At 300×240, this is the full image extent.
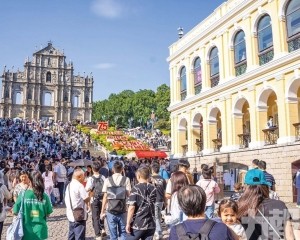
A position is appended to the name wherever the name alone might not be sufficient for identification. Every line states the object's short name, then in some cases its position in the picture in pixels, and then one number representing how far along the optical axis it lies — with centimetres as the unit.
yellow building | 1650
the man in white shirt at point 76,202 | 612
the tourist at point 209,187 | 702
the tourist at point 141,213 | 543
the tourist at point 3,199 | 626
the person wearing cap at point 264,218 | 371
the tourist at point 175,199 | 571
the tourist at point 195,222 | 279
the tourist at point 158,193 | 801
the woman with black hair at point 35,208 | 499
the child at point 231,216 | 358
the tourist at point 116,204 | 627
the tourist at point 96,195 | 830
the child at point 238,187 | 785
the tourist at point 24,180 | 645
